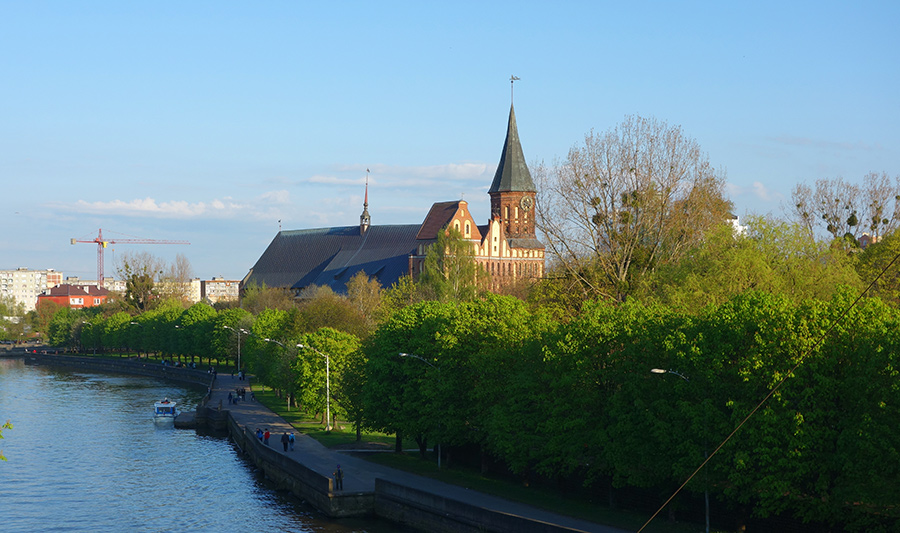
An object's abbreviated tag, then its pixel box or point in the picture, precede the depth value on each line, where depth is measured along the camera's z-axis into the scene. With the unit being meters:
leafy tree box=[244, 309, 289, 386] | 88.07
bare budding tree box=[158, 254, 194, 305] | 197.00
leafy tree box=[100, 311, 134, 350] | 170.62
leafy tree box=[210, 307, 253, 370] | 123.06
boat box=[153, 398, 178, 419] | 86.94
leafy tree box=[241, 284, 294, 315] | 151.88
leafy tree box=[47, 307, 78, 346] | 191.86
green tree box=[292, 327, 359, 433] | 72.00
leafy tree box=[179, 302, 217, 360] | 135.25
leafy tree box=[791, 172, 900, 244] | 74.31
